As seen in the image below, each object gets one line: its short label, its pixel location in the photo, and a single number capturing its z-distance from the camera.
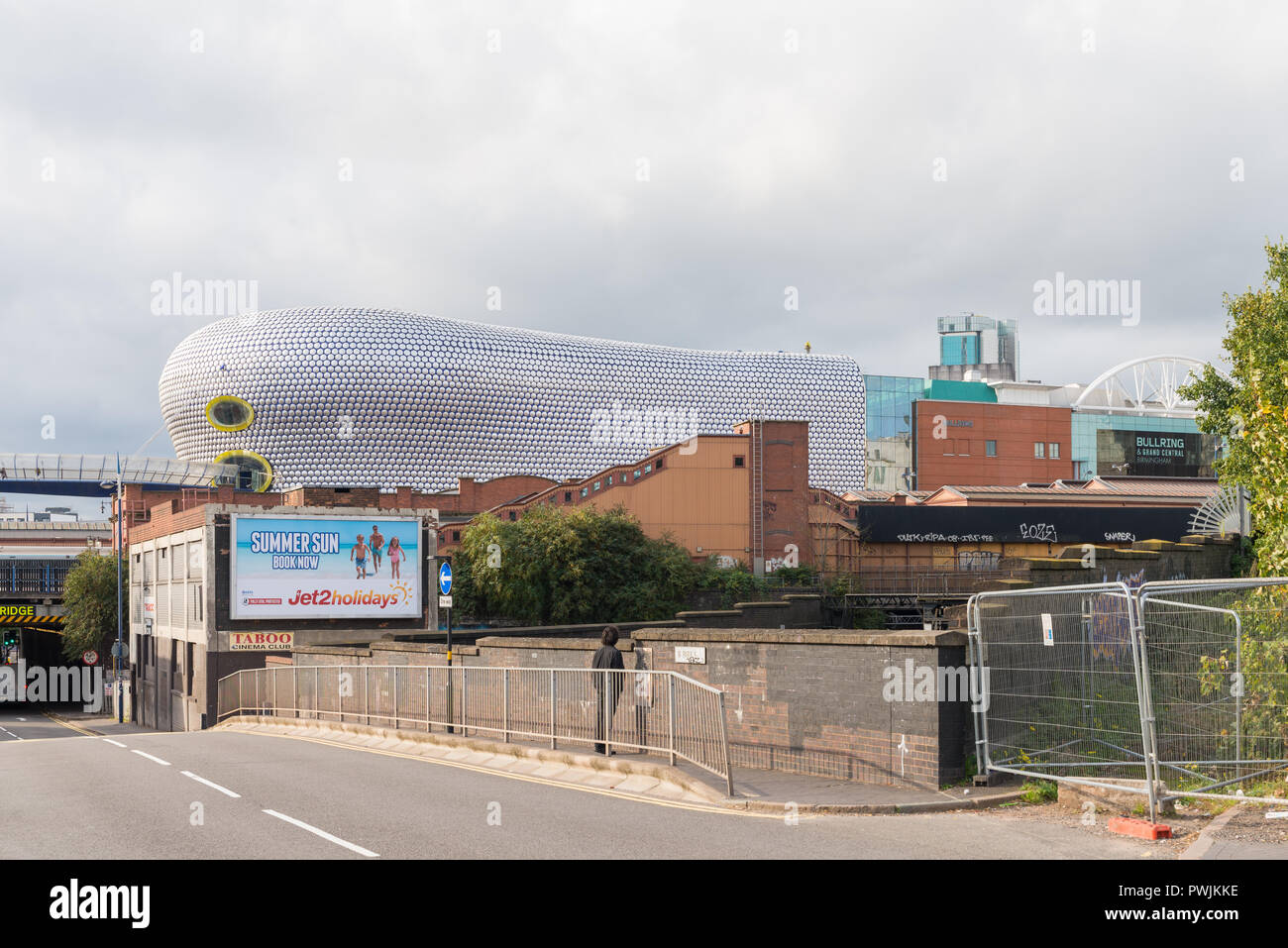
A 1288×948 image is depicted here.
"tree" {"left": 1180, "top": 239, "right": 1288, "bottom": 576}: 16.14
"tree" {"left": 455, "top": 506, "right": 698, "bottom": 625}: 52.44
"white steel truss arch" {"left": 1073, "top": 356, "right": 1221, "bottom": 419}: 144.38
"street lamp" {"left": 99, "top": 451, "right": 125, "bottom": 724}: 62.38
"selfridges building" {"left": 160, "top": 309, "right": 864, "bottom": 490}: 135.38
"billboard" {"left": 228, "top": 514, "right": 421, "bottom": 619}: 48.56
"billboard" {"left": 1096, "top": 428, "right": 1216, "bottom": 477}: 137.50
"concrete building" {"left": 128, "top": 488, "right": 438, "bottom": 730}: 48.25
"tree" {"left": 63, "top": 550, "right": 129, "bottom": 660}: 71.00
